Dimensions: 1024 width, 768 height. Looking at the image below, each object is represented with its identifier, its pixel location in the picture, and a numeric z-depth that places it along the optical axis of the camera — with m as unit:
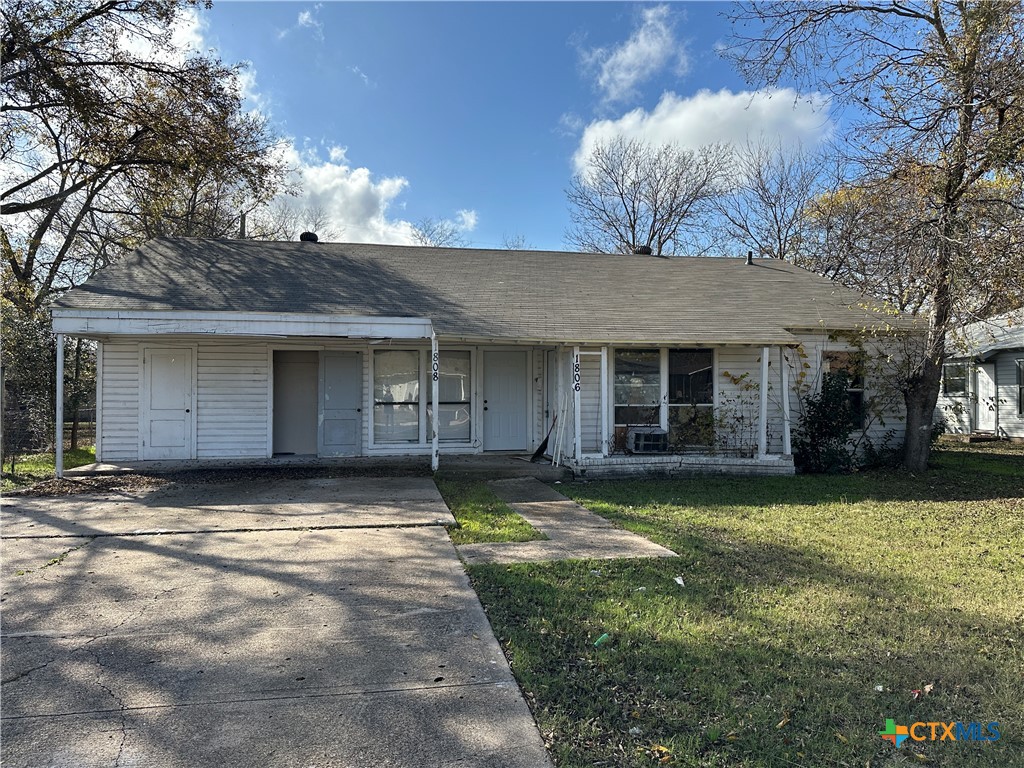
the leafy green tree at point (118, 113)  10.51
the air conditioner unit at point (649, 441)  11.10
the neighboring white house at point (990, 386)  17.42
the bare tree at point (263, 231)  28.16
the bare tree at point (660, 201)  29.28
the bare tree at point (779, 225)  26.62
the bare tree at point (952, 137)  7.47
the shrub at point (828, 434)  11.27
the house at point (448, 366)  10.41
